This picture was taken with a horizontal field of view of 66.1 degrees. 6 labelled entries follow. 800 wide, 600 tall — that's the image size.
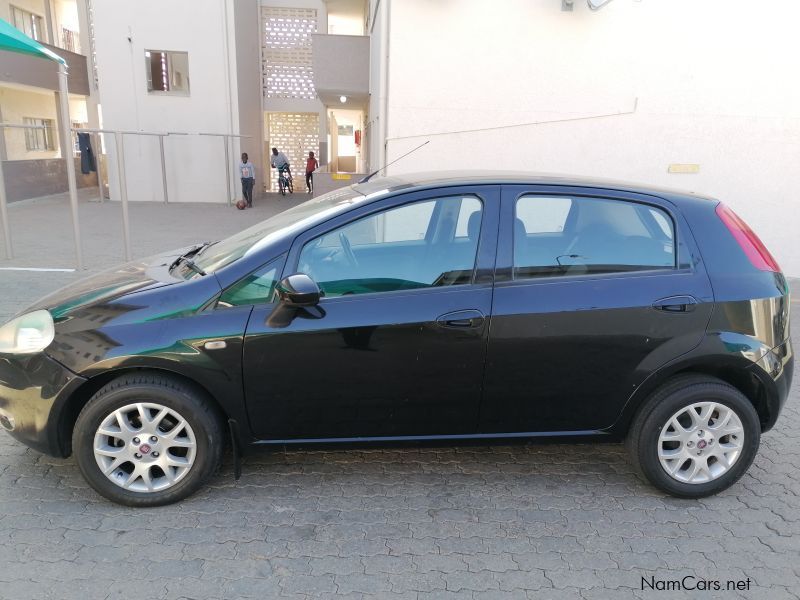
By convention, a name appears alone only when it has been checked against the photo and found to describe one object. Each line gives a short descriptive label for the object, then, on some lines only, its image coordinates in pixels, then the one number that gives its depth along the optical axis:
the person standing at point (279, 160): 22.20
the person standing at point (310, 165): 22.82
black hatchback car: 2.94
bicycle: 22.95
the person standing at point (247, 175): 18.06
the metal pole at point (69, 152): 7.59
